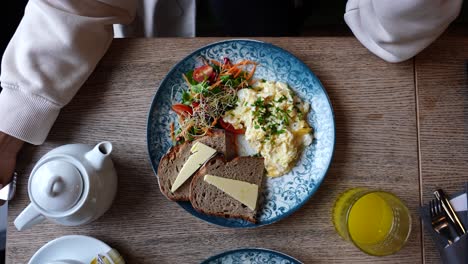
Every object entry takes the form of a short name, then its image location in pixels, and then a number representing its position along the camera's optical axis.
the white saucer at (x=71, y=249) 0.94
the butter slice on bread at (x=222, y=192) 0.95
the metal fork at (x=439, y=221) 0.90
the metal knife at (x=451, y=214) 0.89
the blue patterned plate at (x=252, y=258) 0.92
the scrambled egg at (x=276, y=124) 0.96
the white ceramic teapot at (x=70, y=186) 0.82
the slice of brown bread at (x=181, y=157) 0.96
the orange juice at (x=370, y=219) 0.92
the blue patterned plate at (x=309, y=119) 0.95
